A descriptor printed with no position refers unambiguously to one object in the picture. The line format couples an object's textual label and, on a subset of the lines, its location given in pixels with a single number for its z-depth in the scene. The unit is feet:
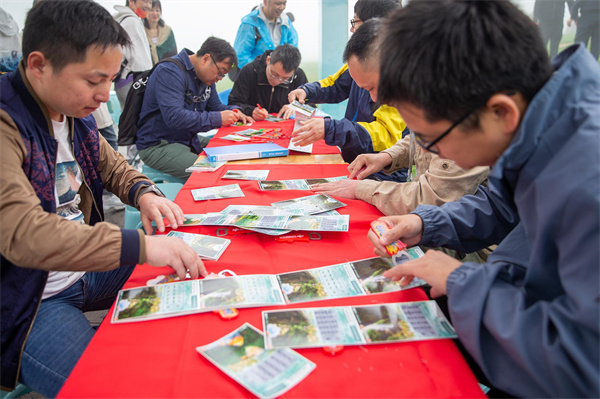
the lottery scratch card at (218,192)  5.78
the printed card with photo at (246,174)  6.61
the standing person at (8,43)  10.49
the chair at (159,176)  10.61
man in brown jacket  3.25
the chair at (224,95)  17.15
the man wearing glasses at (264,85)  13.02
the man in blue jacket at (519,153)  2.16
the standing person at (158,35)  18.20
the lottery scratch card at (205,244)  4.06
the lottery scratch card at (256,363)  2.46
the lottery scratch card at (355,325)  2.83
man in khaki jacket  4.85
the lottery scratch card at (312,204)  5.19
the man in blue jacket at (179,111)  10.16
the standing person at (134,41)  13.62
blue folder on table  7.71
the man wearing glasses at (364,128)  7.81
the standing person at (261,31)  16.40
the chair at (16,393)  3.91
